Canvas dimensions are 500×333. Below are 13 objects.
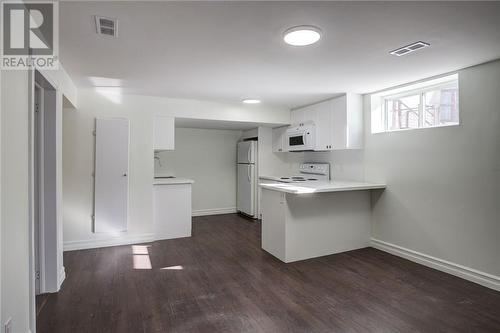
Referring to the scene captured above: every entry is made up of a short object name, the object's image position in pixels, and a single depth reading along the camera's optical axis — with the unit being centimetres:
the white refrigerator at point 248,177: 581
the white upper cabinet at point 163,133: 434
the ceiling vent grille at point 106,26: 194
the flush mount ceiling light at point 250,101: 451
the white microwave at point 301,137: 473
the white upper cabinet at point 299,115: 496
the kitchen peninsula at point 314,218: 342
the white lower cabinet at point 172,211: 434
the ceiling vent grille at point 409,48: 235
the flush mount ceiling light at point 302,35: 205
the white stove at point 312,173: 482
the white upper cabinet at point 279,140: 555
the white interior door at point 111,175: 396
